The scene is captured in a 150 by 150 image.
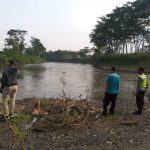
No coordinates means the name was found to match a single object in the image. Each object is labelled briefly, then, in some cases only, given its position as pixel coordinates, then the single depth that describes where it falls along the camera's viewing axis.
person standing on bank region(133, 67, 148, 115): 5.12
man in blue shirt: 4.93
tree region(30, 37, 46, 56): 53.55
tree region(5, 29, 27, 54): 45.17
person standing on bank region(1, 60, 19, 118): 4.45
